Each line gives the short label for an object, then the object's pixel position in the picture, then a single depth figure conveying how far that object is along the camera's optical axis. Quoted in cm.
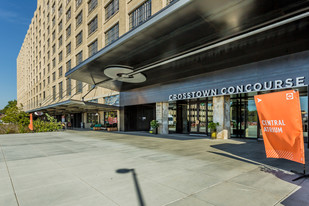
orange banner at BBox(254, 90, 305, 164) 530
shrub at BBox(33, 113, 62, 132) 2553
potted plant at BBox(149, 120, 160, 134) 2108
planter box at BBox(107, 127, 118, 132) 2676
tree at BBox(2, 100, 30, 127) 2845
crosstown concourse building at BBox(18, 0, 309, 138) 856
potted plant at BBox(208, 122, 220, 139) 1589
